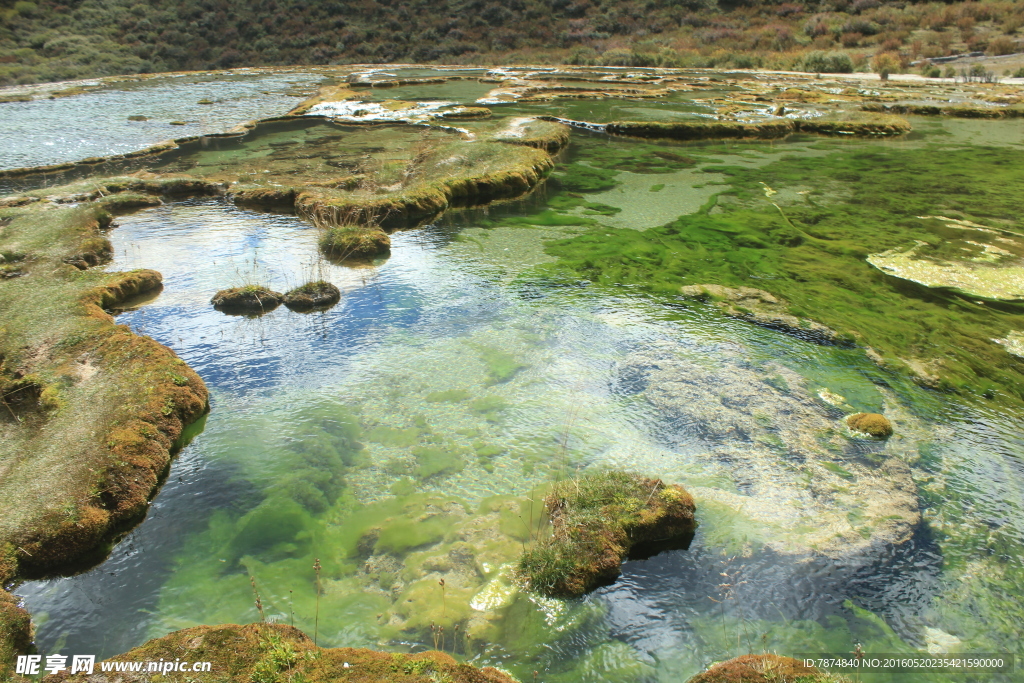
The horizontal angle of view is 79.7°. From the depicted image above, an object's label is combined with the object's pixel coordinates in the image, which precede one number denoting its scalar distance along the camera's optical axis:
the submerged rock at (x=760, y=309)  8.90
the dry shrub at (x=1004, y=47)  39.16
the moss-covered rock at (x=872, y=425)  6.72
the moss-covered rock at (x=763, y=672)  3.82
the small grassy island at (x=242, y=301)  9.58
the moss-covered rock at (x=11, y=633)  4.05
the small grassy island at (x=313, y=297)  9.72
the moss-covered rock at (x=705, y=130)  22.30
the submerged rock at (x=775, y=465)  5.45
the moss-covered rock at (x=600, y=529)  4.97
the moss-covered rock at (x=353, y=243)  11.84
